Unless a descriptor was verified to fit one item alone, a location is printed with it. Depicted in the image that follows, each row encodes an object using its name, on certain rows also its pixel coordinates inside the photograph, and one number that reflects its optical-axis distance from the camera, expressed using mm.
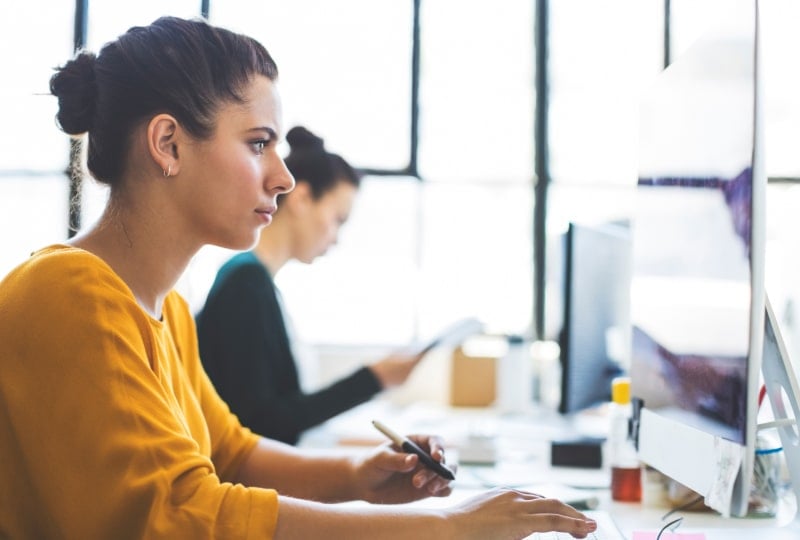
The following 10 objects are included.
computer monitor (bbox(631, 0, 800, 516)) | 810
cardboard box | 2914
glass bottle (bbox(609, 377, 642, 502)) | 1322
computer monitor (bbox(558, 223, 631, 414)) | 1744
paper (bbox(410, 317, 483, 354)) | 1817
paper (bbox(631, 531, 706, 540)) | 1031
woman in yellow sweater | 758
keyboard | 937
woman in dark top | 1657
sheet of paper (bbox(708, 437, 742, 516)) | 829
